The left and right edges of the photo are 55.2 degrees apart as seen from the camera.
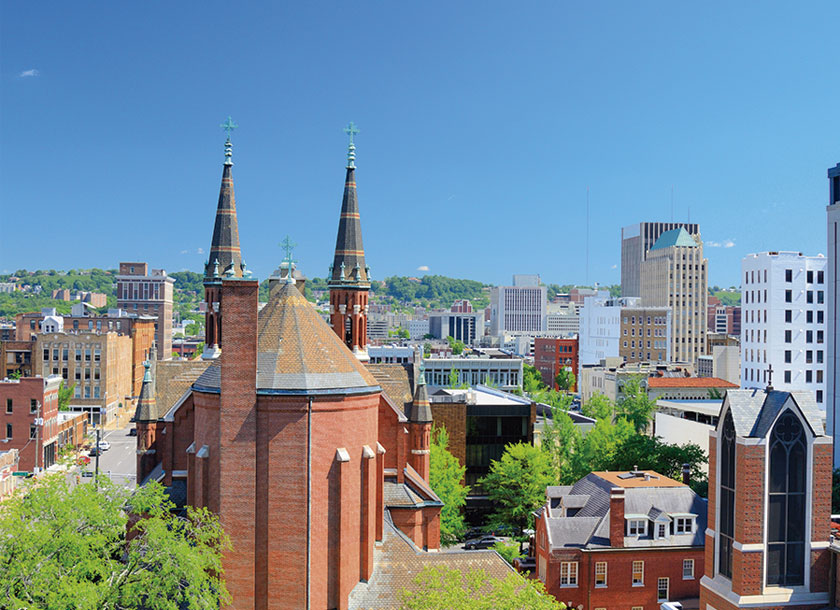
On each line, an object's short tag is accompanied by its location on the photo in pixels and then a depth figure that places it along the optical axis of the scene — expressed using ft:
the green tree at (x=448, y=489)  197.77
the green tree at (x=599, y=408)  324.39
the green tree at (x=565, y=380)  549.13
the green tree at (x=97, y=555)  94.27
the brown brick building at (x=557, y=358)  601.62
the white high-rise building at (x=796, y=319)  337.11
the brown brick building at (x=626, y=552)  148.25
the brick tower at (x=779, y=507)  97.30
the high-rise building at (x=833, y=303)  221.46
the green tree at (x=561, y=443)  233.96
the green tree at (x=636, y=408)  297.33
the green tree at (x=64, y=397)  389.39
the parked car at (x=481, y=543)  207.26
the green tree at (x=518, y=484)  212.02
